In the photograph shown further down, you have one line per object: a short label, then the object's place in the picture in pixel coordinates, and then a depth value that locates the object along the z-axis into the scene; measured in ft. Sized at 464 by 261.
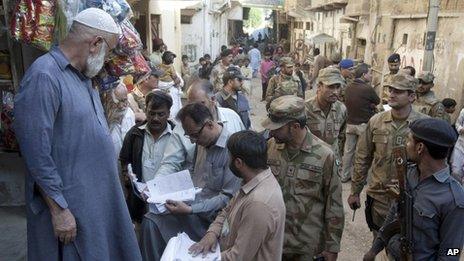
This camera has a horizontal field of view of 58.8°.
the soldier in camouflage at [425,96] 17.26
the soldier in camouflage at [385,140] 11.48
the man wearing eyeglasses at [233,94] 18.81
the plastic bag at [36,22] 8.52
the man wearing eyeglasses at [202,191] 9.39
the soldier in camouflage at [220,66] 29.53
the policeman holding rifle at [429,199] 7.27
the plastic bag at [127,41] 9.52
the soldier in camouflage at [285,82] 26.00
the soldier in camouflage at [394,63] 22.42
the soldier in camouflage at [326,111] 13.66
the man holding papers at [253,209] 6.87
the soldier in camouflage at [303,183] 8.99
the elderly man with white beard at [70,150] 6.62
